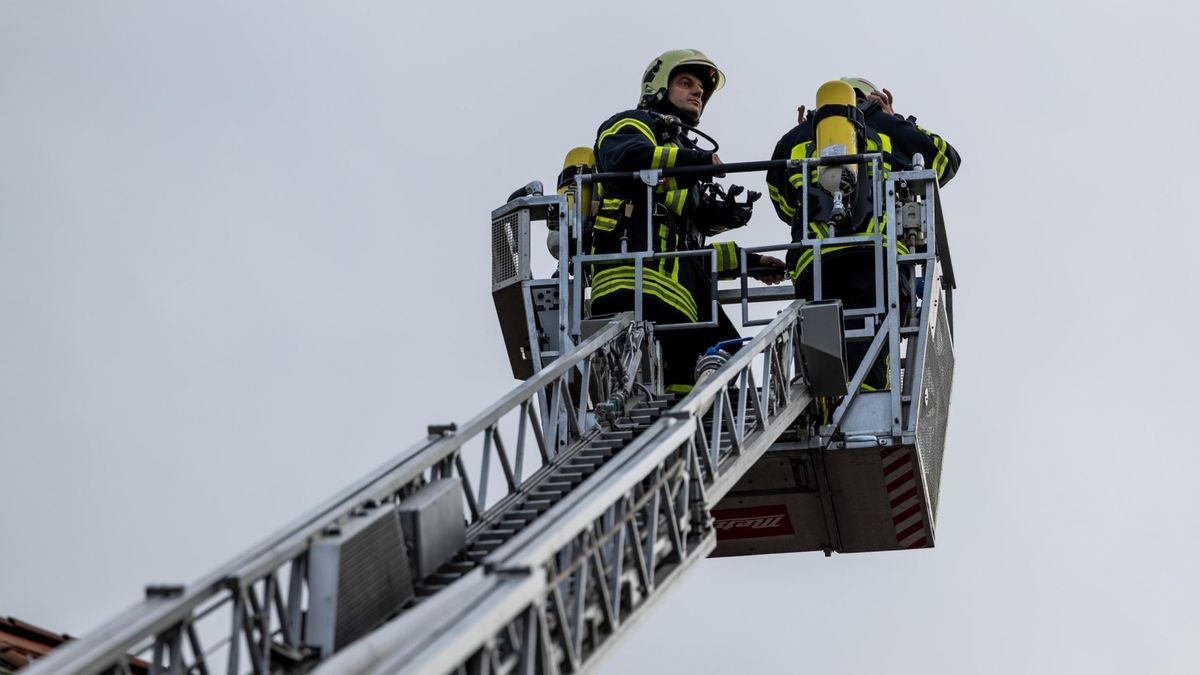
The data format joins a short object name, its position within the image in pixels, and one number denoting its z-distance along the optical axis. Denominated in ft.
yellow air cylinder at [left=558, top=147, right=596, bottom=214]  49.62
